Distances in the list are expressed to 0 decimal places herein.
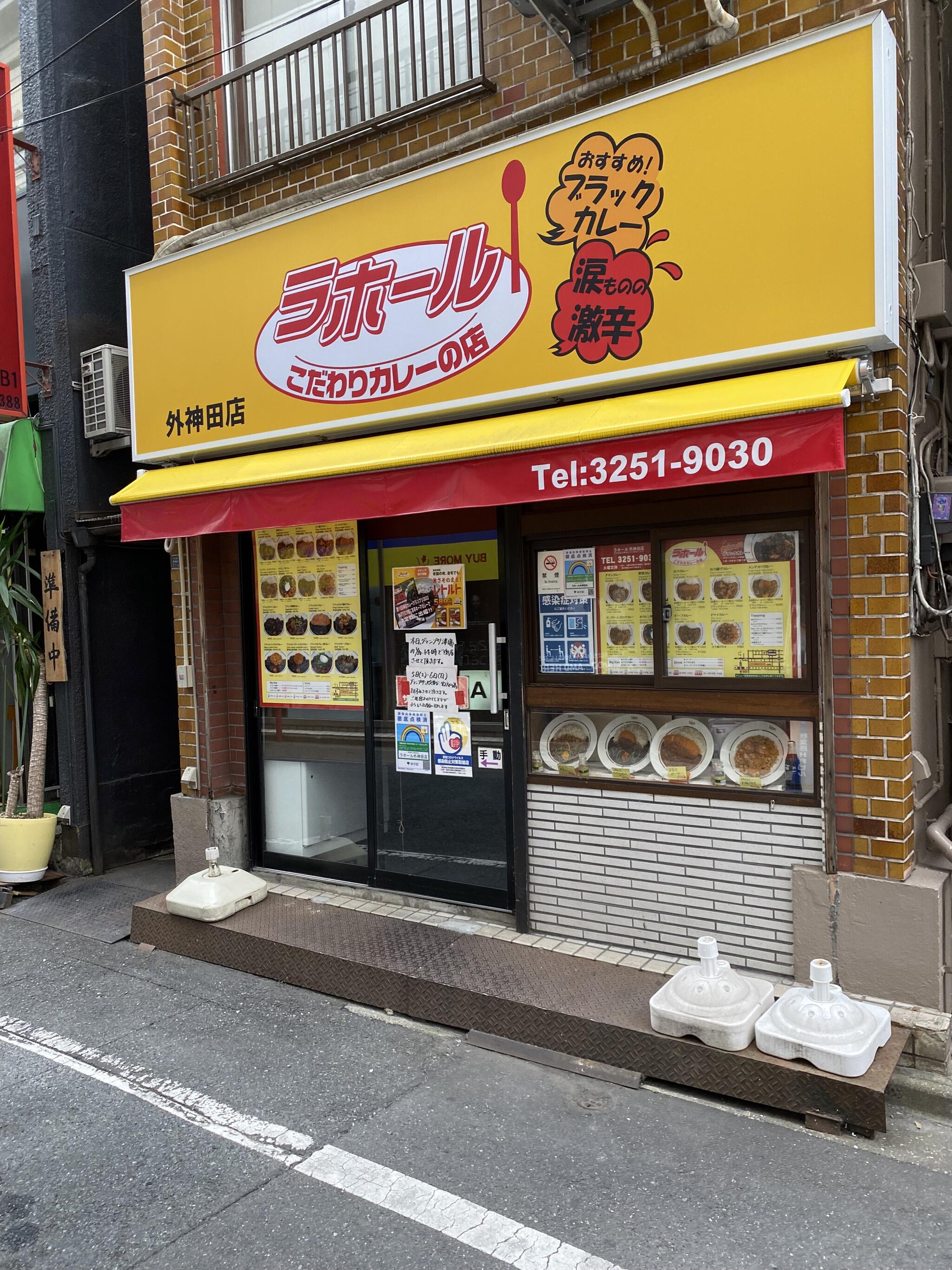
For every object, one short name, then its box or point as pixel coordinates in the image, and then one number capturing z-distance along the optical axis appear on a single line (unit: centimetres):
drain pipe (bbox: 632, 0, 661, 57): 472
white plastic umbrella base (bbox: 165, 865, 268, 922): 584
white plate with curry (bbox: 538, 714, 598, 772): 543
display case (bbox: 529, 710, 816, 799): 475
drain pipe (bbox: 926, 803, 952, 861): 459
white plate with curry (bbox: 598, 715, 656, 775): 523
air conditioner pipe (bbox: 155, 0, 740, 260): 455
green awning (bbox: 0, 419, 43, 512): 766
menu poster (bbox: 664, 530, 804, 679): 468
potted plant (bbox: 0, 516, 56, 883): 734
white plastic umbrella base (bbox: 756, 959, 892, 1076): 371
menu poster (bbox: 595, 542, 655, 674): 514
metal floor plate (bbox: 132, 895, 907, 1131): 382
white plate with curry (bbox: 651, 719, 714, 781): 504
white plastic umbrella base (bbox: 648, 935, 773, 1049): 395
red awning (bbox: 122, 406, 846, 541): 394
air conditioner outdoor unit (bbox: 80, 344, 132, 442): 742
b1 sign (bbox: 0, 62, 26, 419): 723
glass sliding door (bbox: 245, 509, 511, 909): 581
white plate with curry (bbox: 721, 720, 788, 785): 478
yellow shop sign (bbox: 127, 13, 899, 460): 406
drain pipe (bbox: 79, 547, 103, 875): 770
